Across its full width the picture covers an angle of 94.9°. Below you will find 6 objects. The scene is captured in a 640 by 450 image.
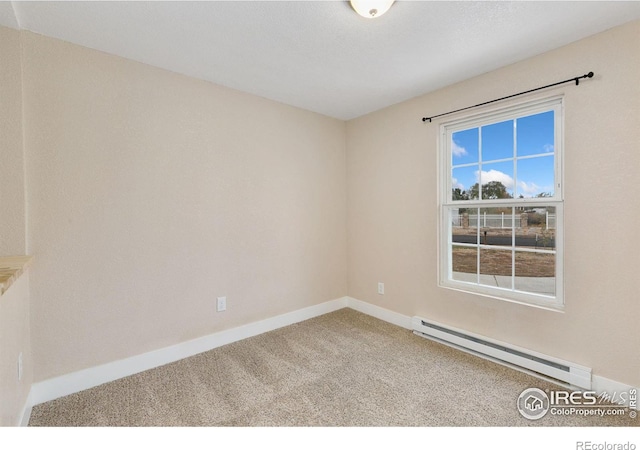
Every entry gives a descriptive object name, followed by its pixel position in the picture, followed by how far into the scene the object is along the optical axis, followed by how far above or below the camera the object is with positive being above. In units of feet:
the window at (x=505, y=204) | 7.13 +0.40
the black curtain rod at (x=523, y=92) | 6.31 +3.11
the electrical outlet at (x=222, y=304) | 8.74 -2.46
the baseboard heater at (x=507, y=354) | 6.48 -3.45
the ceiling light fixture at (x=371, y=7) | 5.13 +3.79
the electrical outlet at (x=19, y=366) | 5.24 -2.57
